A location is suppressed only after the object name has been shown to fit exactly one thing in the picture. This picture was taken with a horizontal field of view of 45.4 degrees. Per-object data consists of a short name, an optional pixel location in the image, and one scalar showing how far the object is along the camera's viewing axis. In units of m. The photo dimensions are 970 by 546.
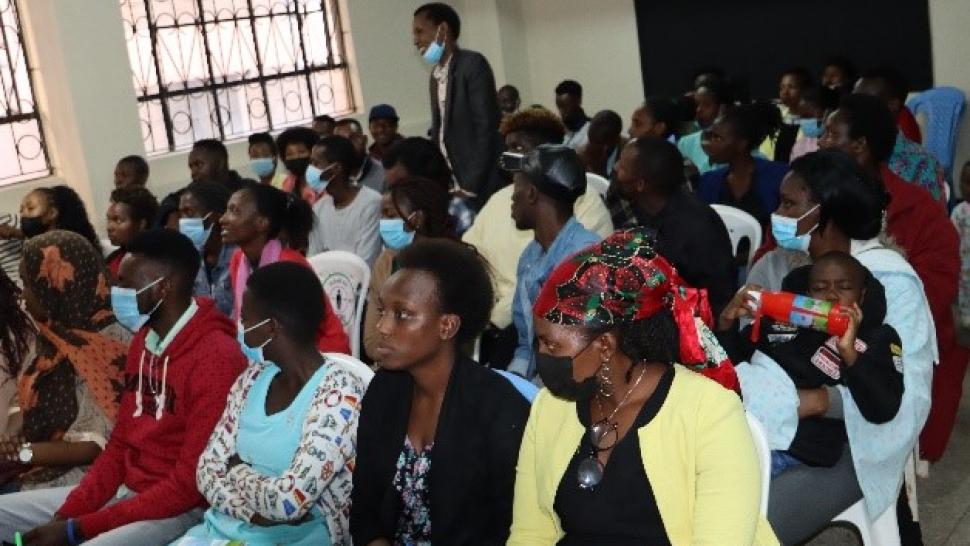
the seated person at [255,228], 3.89
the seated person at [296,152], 6.50
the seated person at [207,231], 4.52
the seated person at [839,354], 2.54
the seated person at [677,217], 3.72
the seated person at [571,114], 8.19
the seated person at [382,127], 8.10
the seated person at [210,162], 6.42
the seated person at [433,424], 2.32
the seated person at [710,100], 7.02
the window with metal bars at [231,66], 8.12
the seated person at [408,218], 3.90
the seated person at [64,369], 3.21
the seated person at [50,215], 4.95
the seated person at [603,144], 6.25
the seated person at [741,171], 4.61
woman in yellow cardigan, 1.93
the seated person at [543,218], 3.48
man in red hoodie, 2.81
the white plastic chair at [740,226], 4.20
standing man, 5.54
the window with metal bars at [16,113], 7.37
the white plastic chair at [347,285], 4.06
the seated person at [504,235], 3.95
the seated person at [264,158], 7.16
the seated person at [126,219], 4.77
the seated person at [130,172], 6.98
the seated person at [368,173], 5.70
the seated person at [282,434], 2.53
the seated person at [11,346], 3.18
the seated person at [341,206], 4.96
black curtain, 8.11
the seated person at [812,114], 5.58
